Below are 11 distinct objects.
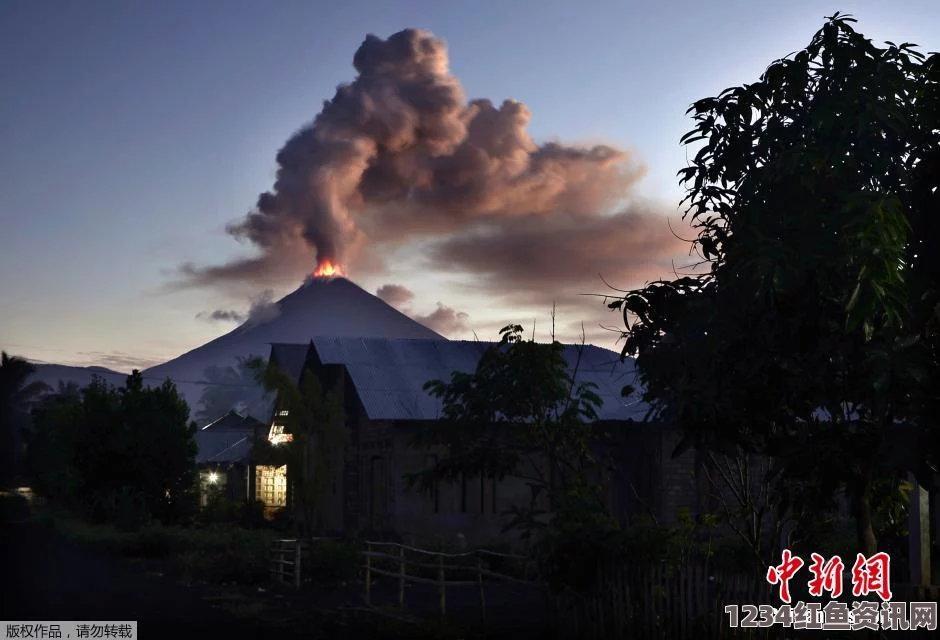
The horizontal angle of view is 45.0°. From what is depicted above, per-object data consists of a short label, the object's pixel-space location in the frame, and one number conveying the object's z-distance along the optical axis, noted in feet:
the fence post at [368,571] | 62.22
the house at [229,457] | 160.90
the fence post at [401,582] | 59.31
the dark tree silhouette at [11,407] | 287.89
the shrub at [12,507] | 196.03
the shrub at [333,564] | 75.72
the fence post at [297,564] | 73.15
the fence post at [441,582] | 55.92
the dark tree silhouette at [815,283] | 33.04
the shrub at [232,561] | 79.15
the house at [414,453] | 95.61
